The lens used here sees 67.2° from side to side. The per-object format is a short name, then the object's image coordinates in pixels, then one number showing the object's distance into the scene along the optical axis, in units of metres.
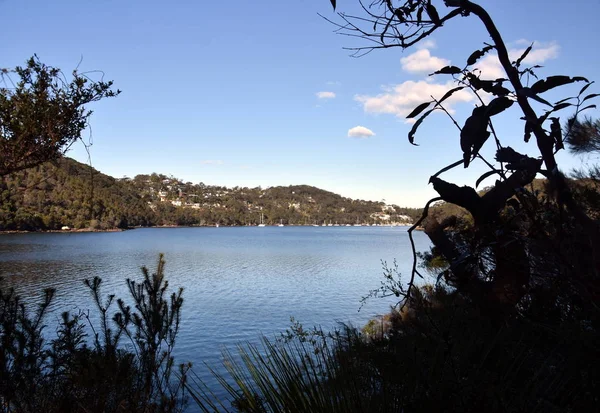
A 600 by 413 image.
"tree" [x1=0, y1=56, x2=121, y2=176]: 4.11
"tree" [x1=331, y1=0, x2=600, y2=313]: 1.01
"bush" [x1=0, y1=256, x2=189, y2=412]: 3.21
